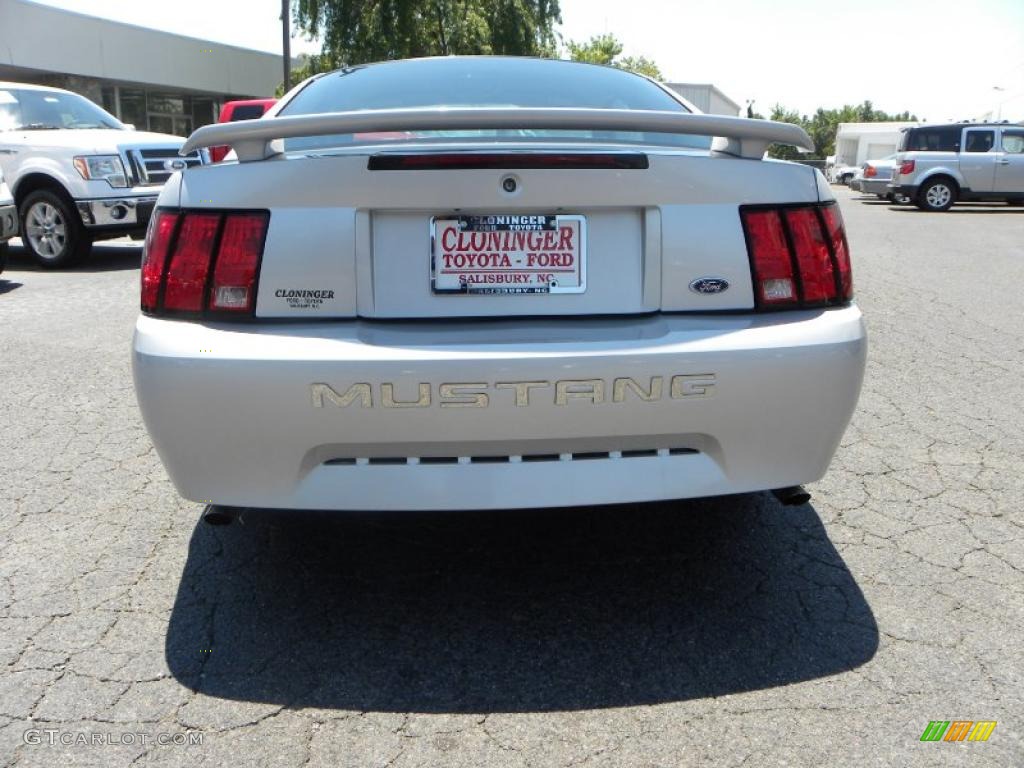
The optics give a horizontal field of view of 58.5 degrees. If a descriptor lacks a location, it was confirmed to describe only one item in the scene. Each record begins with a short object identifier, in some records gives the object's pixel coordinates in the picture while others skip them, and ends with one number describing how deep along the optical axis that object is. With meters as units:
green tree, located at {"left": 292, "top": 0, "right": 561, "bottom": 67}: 23.91
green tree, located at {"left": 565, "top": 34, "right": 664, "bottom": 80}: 55.50
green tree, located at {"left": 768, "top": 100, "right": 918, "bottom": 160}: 107.66
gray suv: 20.12
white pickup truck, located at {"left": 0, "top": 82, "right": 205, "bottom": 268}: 9.58
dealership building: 25.84
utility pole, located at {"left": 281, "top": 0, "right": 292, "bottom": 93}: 24.69
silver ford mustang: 2.23
